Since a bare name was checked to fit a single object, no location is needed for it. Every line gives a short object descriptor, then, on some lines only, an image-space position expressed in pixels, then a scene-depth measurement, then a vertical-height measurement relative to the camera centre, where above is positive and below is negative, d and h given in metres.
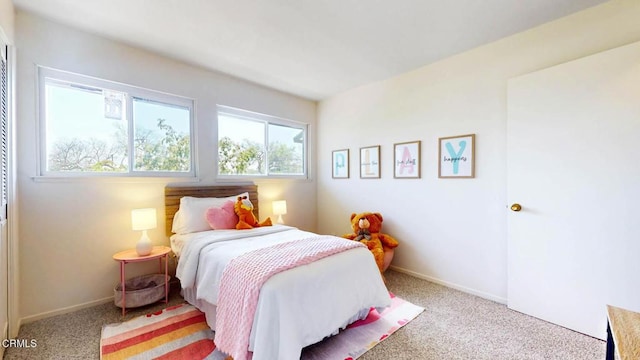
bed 1.43 -0.74
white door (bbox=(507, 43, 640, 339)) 1.73 -0.10
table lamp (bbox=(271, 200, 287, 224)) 3.50 -0.41
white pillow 2.60 -0.38
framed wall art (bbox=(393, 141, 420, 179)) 3.00 +0.21
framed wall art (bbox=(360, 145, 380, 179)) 3.41 +0.21
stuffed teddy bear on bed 2.73 -0.41
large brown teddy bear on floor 2.92 -0.71
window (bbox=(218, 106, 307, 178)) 3.32 +0.49
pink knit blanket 1.46 -0.67
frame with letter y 2.58 +0.22
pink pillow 2.65 -0.41
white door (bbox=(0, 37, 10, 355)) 1.61 -0.04
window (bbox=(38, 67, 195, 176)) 2.22 +0.51
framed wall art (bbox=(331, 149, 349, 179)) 3.80 +0.22
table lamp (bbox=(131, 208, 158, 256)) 2.31 -0.41
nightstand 2.17 -0.69
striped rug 1.69 -1.16
